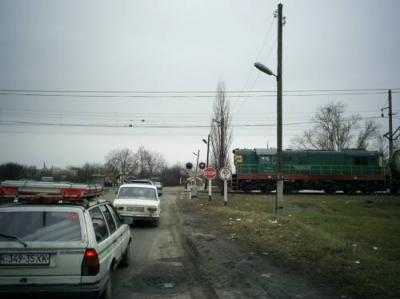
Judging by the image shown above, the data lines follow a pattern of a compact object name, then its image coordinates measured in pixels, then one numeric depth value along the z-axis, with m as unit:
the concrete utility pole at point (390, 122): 39.47
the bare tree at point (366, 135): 76.12
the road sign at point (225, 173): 25.12
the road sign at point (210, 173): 28.05
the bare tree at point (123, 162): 128.01
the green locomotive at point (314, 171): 40.09
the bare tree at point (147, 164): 133.38
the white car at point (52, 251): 5.37
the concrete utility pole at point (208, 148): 49.39
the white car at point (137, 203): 16.91
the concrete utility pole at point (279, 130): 18.41
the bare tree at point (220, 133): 44.12
